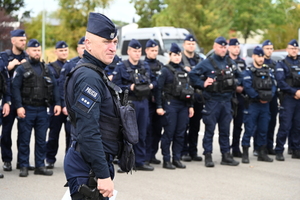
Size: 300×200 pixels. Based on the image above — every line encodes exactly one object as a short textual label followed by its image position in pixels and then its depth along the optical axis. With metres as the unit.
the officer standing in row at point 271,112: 10.61
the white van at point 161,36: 21.31
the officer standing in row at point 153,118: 9.58
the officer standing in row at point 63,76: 8.88
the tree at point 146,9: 52.97
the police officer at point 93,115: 3.74
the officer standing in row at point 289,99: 10.00
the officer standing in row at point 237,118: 10.34
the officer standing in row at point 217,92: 9.32
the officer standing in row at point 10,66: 8.45
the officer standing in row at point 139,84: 8.88
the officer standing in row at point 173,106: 9.20
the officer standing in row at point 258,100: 9.73
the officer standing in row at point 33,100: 8.18
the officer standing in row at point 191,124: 10.12
